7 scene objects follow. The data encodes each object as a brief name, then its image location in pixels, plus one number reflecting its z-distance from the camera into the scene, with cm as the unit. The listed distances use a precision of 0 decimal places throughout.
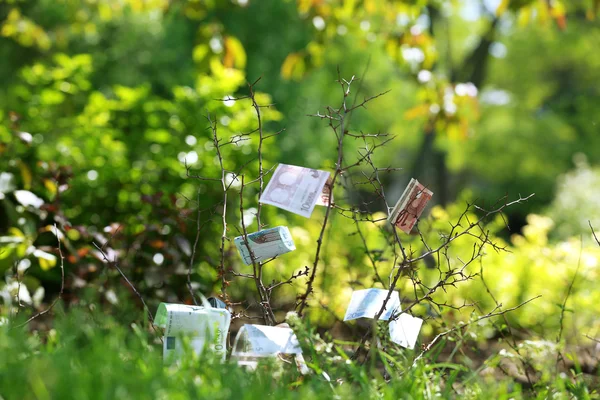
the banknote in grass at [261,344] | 427
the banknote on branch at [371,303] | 469
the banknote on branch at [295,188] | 457
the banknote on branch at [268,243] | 470
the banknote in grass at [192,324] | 429
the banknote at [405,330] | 462
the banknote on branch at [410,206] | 469
